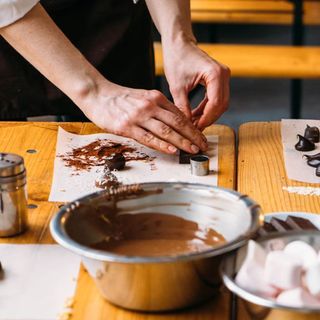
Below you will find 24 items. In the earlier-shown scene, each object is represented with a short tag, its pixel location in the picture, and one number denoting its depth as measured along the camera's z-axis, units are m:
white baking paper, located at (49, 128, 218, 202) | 1.33
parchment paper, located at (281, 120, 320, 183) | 1.37
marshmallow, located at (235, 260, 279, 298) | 0.93
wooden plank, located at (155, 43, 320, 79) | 2.62
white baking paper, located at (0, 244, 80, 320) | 1.02
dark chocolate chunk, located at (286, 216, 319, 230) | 1.12
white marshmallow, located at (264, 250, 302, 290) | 0.92
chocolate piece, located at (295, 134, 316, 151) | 1.45
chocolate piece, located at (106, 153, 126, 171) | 1.38
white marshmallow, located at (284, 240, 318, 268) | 0.95
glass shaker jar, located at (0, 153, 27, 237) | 1.16
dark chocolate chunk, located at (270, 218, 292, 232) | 1.11
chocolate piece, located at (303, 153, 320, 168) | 1.39
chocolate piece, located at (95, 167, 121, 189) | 1.30
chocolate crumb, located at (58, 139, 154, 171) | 1.42
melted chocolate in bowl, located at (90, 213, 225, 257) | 1.03
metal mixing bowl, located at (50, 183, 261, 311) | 0.96
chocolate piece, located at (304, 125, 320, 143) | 1.49
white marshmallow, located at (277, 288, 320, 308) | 0.90
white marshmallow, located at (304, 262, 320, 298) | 0.92
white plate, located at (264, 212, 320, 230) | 1.16
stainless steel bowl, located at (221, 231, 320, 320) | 0.90
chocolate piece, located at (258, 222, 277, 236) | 1.10
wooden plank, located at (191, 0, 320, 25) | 3.35
